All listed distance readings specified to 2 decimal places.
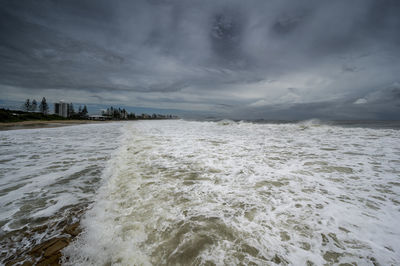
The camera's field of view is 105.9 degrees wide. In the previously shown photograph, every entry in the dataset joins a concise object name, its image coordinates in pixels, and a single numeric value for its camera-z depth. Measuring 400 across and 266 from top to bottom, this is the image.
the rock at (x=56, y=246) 1.83
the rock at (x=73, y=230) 2.14
